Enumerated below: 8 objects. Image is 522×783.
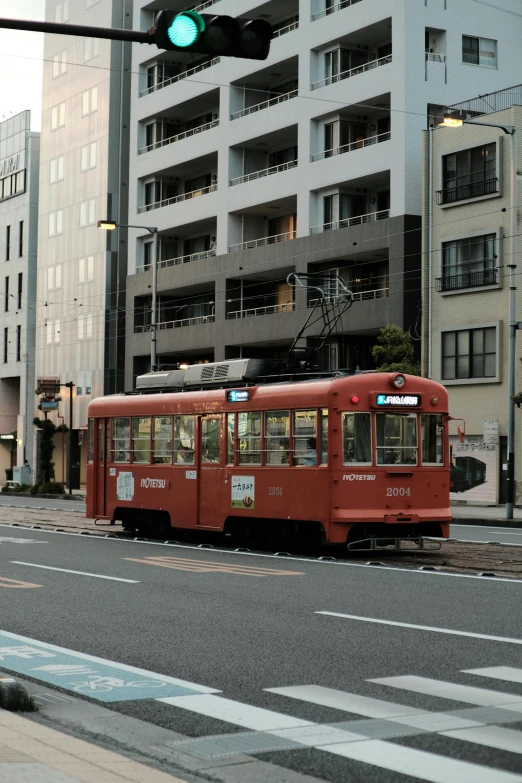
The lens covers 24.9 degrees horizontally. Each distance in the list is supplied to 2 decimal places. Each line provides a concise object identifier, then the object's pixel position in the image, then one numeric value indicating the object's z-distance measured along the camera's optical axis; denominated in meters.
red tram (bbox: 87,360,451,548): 19.59
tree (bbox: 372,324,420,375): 41.09
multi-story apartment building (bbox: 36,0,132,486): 64.94
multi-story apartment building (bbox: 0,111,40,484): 74.75
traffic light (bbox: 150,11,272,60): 8.80
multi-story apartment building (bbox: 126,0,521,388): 45.22
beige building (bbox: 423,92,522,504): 41.09
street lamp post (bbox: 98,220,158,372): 43.22
